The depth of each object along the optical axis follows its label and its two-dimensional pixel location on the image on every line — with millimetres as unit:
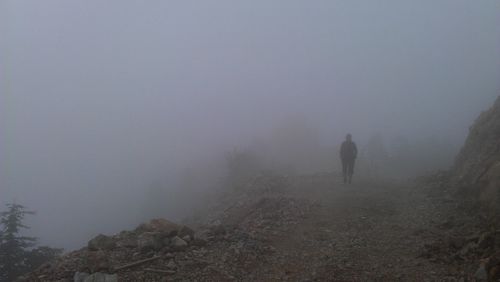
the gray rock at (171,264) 9371
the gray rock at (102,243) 10570
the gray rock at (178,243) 10305
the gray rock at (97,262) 9161
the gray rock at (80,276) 8758
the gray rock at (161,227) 10969
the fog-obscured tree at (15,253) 19953
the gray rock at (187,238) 10750
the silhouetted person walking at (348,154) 20656
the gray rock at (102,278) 8691
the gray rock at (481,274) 7592
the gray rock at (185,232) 11000
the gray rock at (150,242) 10227
